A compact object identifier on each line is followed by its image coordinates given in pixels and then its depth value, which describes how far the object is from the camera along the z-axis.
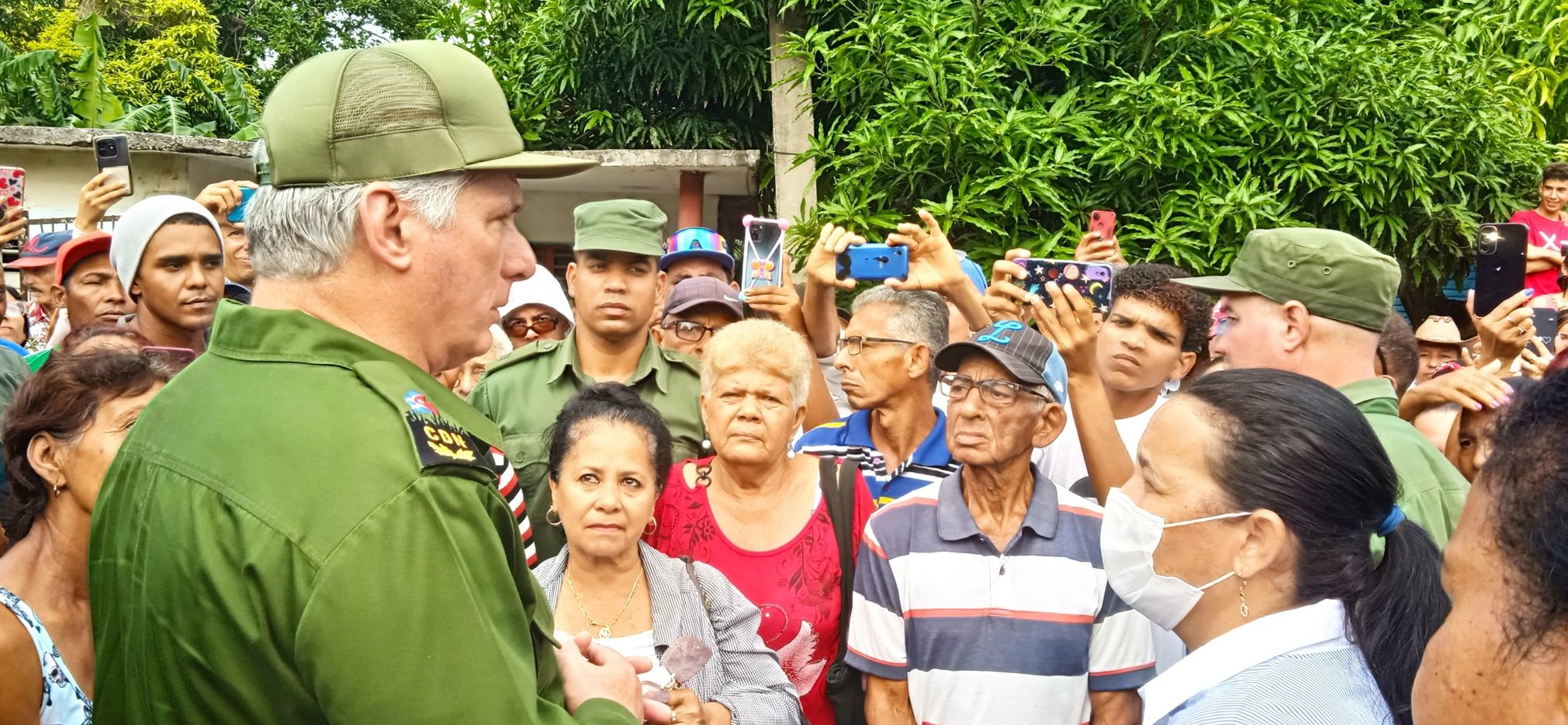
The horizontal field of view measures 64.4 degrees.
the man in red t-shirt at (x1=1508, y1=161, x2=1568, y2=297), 7.80
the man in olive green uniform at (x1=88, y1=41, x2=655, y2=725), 1.48
